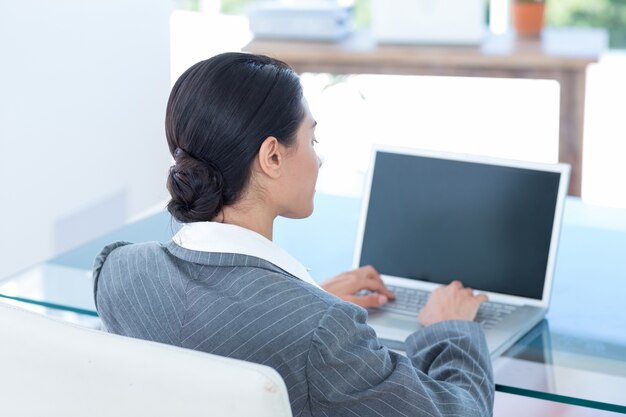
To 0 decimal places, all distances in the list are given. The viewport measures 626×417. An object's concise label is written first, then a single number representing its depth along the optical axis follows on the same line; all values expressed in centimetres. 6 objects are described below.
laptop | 269
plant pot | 460
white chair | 189
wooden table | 435
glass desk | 244
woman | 209
